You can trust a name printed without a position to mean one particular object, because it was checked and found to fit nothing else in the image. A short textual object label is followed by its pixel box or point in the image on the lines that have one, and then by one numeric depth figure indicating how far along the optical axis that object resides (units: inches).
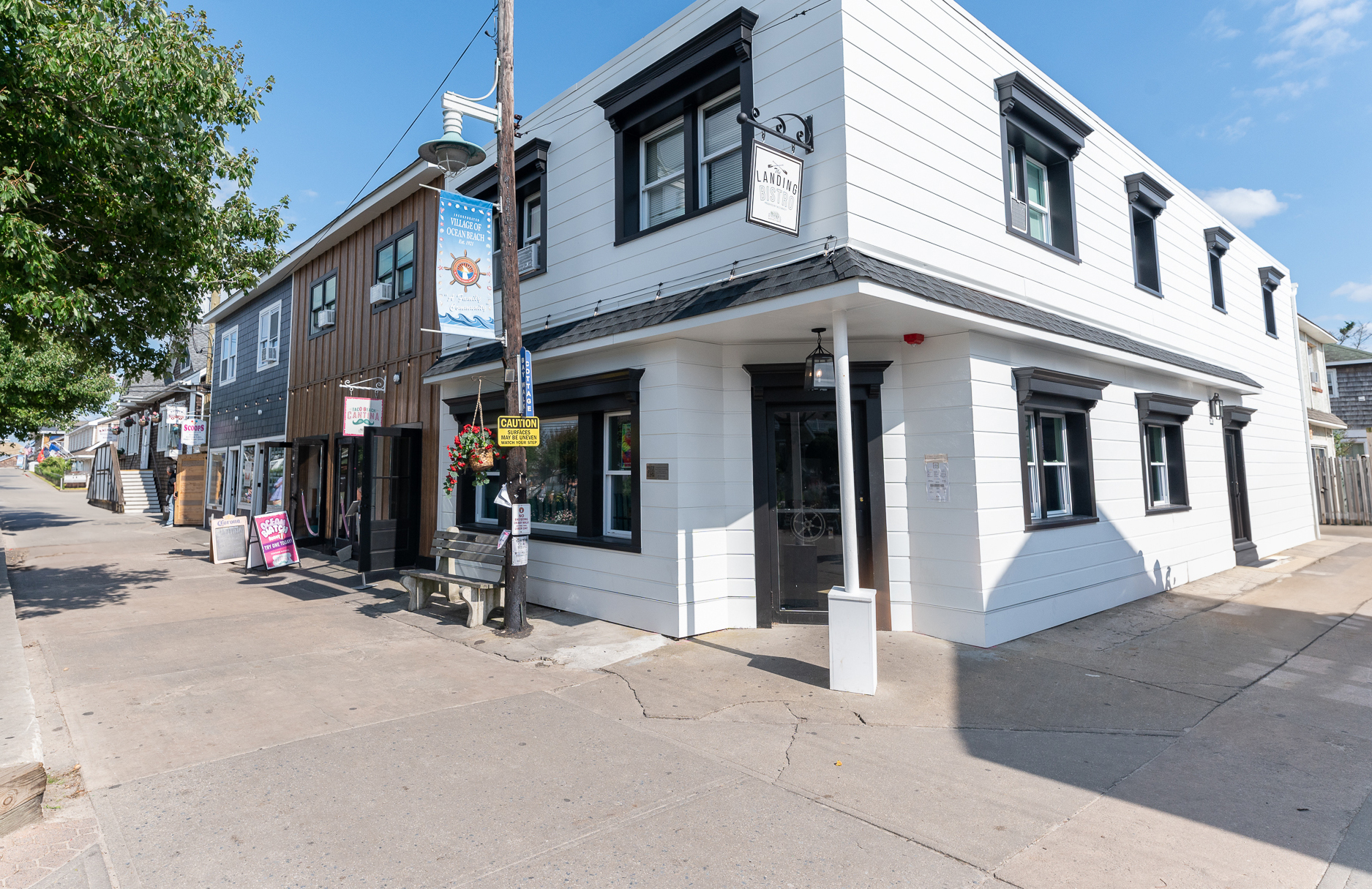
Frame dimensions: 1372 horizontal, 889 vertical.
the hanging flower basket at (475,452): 326.3
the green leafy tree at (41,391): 795.4
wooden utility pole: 289.4
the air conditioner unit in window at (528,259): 392.2
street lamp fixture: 280.4
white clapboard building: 264.2
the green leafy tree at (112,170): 239.9
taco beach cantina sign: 485.5
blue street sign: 288.8
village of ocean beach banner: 298.7
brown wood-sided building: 475.2
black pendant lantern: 267.4
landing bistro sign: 230.5
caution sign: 281.1
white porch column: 219.8
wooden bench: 316.5
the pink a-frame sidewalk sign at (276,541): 471.5
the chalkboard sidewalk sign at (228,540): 523.5
